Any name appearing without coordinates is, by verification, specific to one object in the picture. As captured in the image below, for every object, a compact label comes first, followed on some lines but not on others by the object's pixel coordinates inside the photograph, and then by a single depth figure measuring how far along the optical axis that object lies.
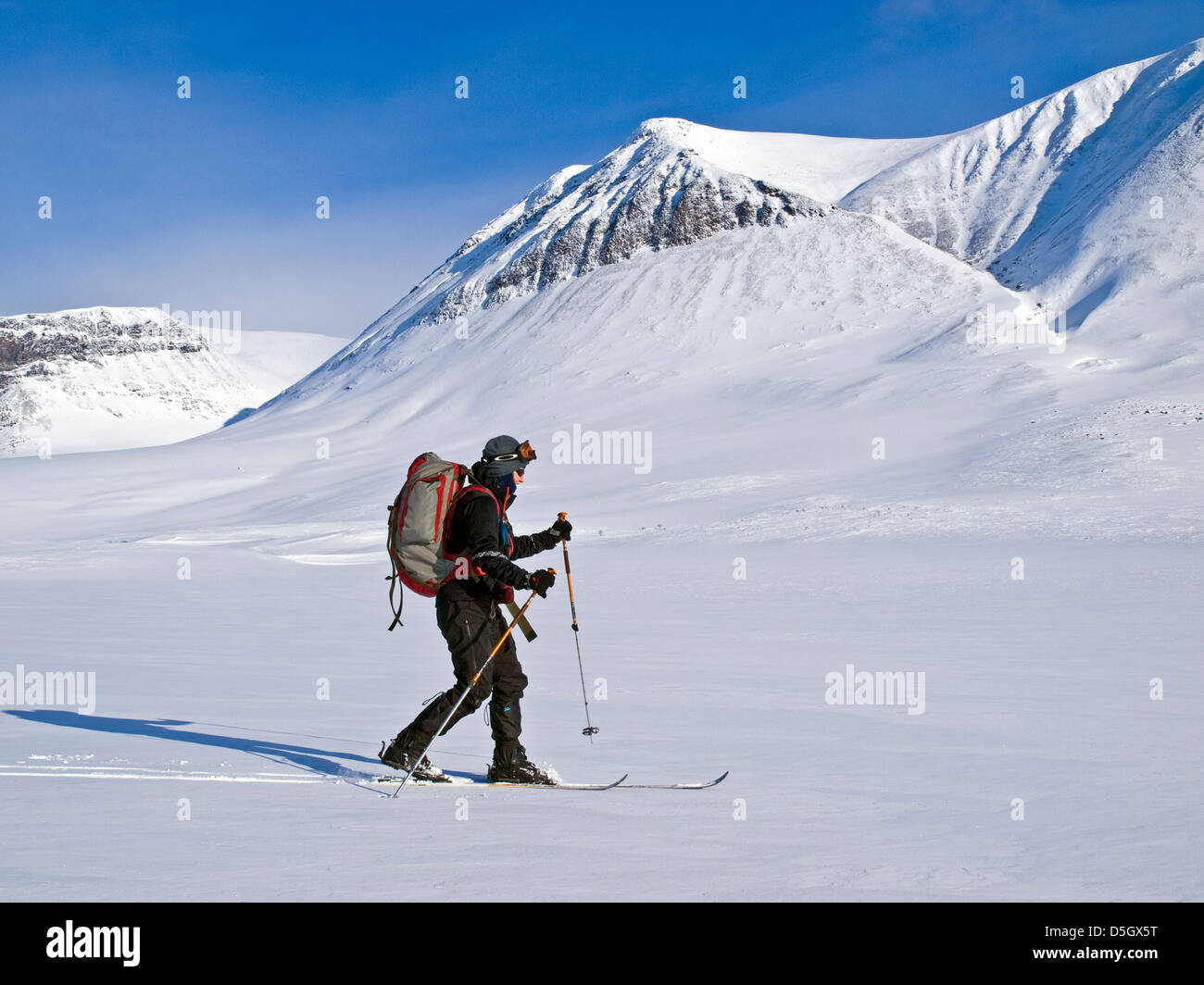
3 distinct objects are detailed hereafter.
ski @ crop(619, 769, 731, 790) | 5.77
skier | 5.98
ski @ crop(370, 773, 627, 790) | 5.84
